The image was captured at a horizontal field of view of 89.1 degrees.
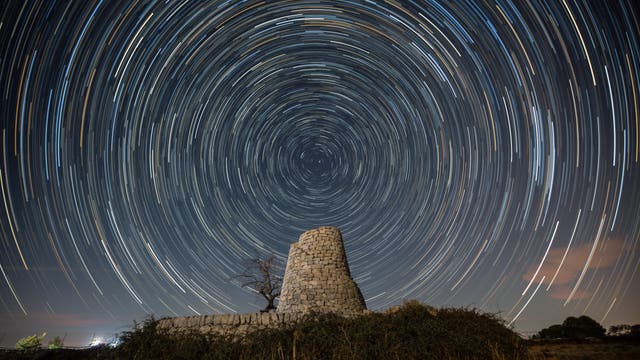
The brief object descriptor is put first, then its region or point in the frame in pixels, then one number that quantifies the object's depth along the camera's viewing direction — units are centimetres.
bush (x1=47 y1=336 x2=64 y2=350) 2435
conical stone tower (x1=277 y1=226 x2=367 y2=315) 1597
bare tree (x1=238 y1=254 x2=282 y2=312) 2419
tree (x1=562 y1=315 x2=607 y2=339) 3547
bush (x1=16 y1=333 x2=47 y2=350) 1984
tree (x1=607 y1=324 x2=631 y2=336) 3486
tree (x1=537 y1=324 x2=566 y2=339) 3563
